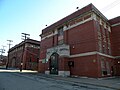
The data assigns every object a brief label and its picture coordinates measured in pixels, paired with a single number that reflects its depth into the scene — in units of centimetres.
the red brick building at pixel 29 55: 3264
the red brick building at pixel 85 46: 1424
